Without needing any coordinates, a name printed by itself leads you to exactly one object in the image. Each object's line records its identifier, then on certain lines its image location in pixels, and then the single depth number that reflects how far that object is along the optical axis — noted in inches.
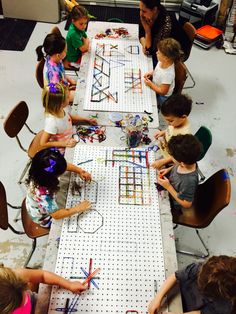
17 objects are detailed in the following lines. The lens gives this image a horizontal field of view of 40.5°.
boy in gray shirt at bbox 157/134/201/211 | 80.5
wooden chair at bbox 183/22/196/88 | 146.4
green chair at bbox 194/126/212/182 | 104.3
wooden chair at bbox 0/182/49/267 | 84.4
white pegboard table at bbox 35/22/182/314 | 65.1
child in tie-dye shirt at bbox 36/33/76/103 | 115.4
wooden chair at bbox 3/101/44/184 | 105.8
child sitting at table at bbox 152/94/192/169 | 95.7
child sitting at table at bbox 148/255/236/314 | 58.3
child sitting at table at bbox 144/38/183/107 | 114.3
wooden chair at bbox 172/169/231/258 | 85.8
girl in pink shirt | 55.5
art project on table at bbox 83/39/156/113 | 110.1
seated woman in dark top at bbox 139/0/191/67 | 131.0
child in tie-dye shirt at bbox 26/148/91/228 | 75.4
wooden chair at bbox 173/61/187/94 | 124.6
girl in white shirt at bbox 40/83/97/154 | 94.7
